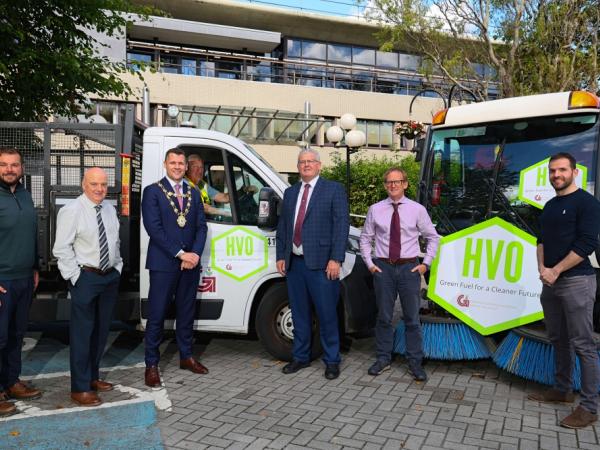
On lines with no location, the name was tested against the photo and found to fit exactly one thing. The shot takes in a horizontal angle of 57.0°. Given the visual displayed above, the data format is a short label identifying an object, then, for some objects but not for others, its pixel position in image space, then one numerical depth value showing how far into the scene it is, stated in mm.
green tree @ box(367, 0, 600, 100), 14102
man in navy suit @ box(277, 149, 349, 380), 4984
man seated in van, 5293
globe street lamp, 13789
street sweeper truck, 4680
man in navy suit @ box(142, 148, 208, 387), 4738
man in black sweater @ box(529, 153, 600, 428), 3840
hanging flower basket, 14266
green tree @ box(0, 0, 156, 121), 7512
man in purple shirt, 4957
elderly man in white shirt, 4203
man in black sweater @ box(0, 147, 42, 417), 4148
